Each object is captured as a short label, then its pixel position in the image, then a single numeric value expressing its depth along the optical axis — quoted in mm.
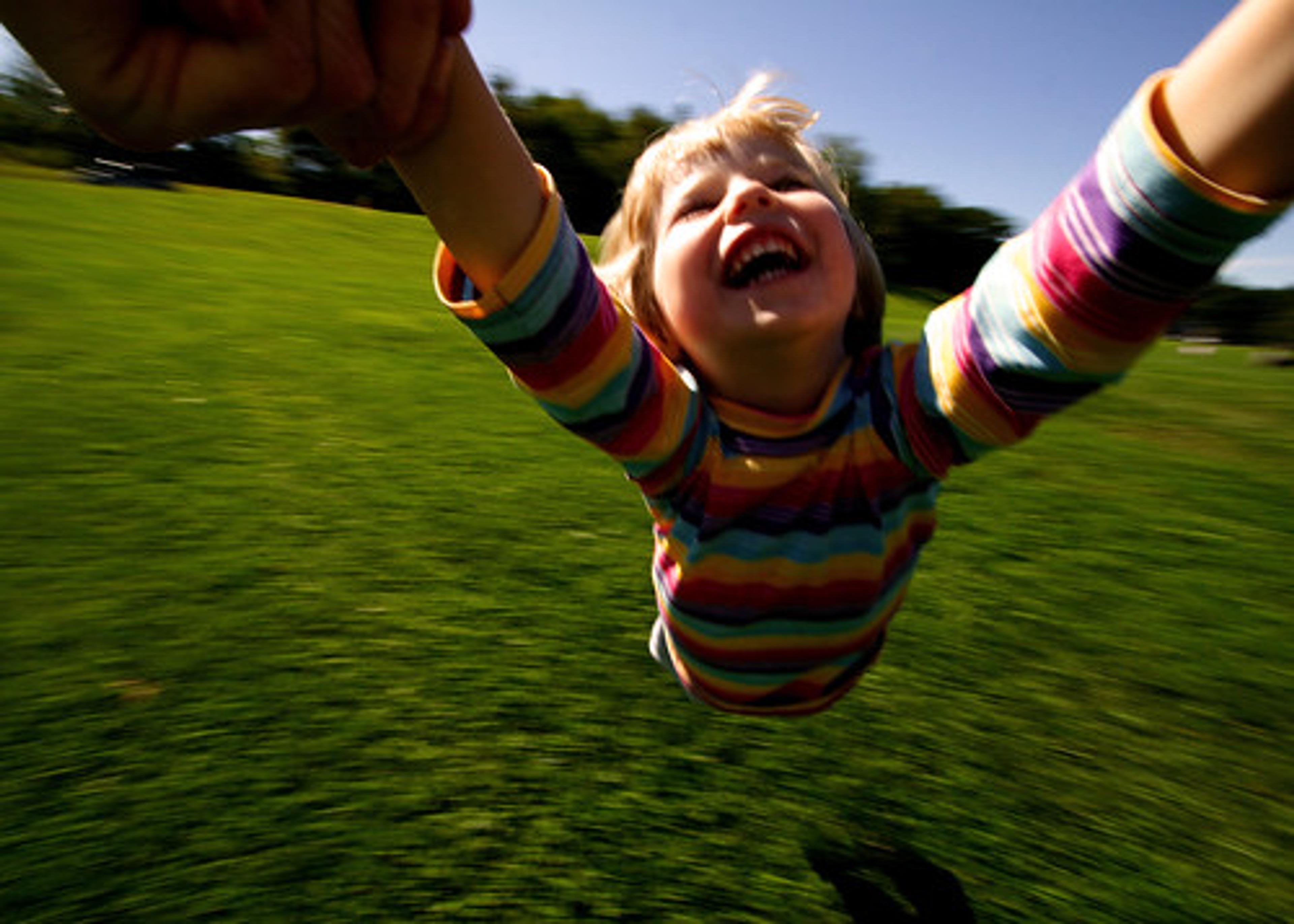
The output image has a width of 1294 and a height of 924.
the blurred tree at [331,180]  44969
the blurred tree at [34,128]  42500
